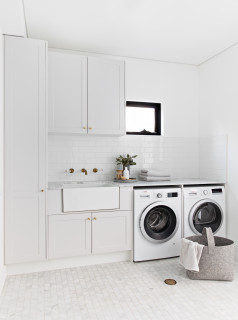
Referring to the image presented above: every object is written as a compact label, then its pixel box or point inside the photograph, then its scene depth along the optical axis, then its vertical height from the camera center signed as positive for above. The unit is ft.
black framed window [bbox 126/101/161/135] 12.66 +1.85
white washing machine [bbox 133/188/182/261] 10.21 -2.59
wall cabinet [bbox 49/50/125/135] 10.23 +2.40
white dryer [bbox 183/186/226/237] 10.86 -2.16
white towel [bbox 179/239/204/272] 8.40 -3.12
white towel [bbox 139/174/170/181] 11.39 -0.91
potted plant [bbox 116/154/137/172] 11.73 -0.20
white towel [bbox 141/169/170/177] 11.47 -0.70
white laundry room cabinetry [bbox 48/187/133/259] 9.41 -2.65
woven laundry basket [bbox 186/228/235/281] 8.57 -3.39
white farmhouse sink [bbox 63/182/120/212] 9.53 -1.49
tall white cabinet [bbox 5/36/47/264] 8.82 +0.23
